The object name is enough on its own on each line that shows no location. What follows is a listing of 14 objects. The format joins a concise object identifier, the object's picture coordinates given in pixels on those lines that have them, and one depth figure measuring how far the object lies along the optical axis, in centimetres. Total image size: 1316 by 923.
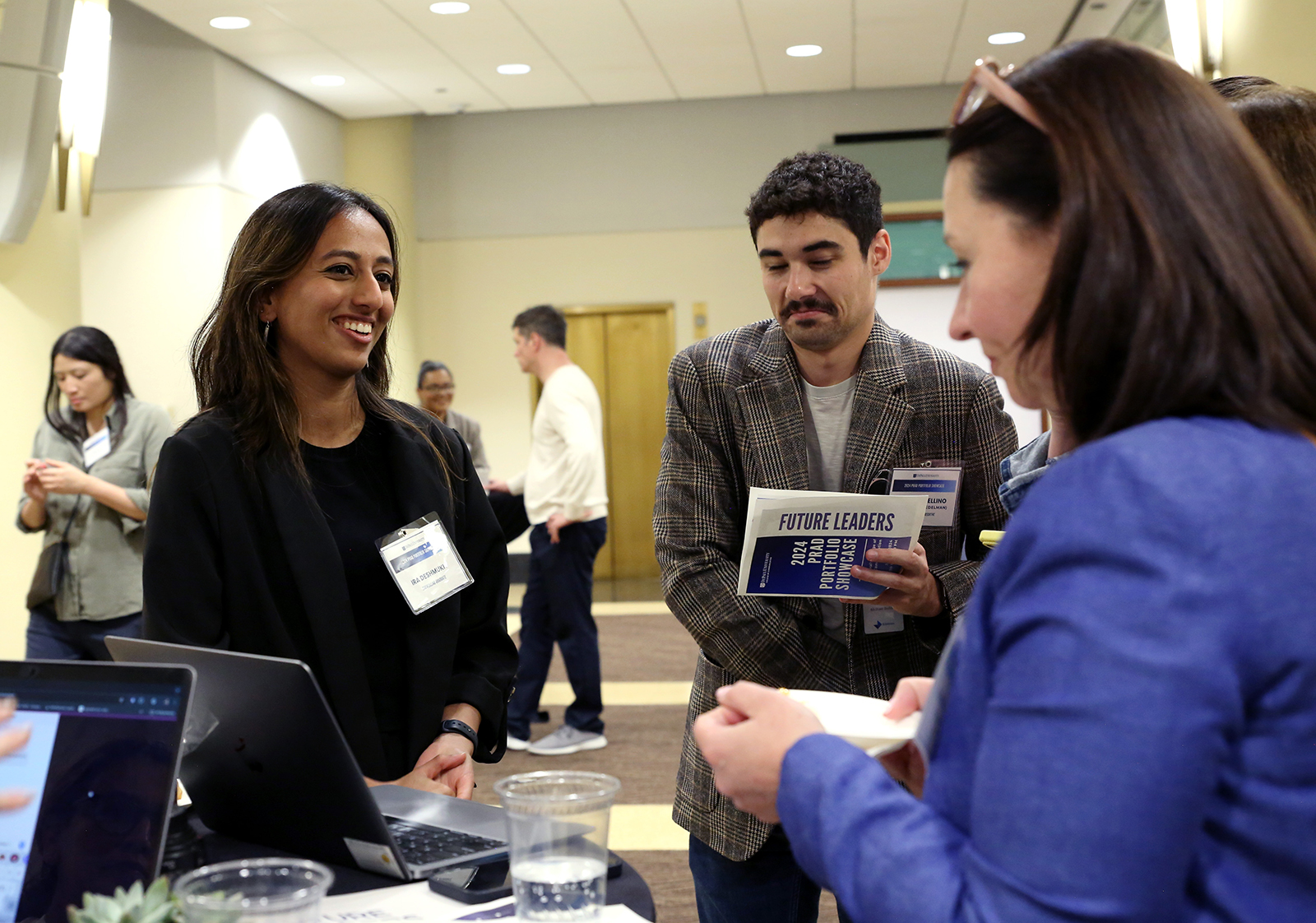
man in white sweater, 494
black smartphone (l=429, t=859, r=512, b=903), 105
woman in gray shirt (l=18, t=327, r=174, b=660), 392
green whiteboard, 891
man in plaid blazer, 178
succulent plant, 78
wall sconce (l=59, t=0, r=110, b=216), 546
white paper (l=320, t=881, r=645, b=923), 101
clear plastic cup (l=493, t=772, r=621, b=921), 95
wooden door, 1026
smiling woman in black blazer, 163
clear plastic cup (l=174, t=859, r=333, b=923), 81
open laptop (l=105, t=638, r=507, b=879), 104
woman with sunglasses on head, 65
